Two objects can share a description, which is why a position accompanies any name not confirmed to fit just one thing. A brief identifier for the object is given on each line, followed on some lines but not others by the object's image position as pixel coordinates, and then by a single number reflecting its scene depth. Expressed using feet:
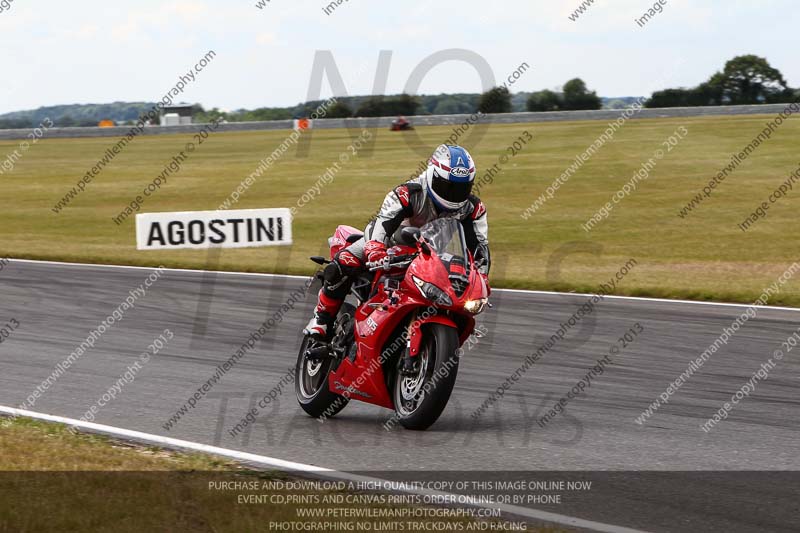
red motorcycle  44.73
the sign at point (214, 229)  139.54
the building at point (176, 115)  438.81
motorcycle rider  46.88
